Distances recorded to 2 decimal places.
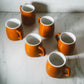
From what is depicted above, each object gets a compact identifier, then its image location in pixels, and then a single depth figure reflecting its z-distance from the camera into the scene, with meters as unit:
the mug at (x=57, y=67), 0.57
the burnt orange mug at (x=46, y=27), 0.71
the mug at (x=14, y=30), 0.69
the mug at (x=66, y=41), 0.64
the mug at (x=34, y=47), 0.63
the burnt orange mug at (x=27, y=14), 0.77
